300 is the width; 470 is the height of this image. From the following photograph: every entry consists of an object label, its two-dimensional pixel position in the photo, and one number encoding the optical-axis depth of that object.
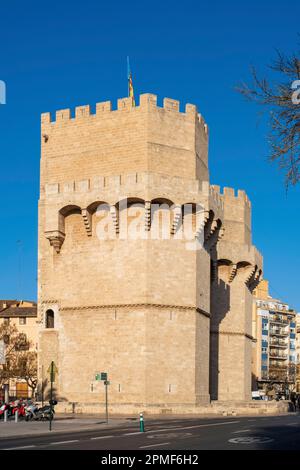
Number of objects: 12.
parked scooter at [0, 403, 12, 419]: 34.74
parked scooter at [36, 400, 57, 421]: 34.34
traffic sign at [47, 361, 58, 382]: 28.05
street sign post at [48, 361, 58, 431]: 28.03
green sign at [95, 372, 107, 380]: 32.59
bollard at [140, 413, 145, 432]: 24.49
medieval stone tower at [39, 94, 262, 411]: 37.72
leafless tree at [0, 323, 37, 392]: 70.06
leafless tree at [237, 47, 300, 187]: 13.45
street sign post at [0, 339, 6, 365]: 32.06
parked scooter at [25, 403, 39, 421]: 34.44
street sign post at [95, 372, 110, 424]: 32.59
